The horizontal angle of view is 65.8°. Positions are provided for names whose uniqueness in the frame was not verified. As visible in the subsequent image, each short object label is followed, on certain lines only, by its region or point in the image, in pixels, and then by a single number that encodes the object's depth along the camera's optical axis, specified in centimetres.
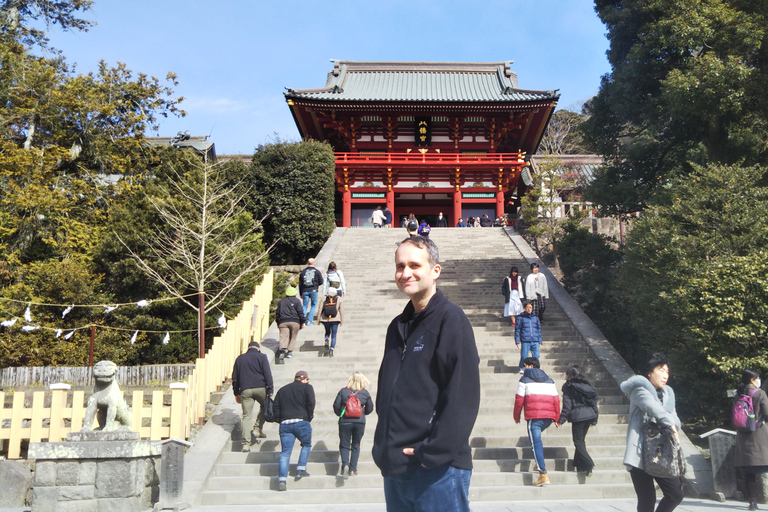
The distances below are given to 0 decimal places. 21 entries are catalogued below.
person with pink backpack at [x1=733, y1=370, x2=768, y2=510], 647
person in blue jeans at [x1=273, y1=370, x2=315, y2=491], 691
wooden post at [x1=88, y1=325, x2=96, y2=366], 1166
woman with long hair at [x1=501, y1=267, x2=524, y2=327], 1149
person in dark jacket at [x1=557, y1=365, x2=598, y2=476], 705
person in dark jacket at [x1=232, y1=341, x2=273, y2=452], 785
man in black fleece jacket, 245
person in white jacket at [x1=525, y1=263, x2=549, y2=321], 1176
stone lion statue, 631
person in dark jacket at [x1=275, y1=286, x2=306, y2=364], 1035
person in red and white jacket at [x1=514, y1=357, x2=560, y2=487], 697
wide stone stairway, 692
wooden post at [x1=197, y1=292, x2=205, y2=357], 1128
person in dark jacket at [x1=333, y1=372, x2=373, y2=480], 696
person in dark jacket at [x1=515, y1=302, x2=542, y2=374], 965
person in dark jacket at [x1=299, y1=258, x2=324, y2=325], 1200
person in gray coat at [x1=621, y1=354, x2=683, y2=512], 426
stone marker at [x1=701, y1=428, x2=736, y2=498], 696
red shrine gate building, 2605
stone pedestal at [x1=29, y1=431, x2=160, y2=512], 615
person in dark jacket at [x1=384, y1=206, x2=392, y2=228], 2470
